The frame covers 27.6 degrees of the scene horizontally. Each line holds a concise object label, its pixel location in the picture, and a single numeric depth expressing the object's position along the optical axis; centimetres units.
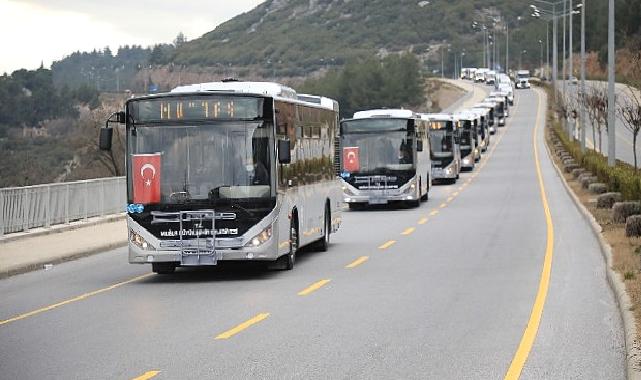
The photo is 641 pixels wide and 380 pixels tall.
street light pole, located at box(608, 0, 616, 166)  3931
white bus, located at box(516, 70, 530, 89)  18912
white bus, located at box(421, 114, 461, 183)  6022
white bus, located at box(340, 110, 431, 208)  4159
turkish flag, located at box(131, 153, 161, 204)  2025
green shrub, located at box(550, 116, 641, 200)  2905
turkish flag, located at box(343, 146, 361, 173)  4188
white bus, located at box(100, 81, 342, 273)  2022
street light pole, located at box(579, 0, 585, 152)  6022
